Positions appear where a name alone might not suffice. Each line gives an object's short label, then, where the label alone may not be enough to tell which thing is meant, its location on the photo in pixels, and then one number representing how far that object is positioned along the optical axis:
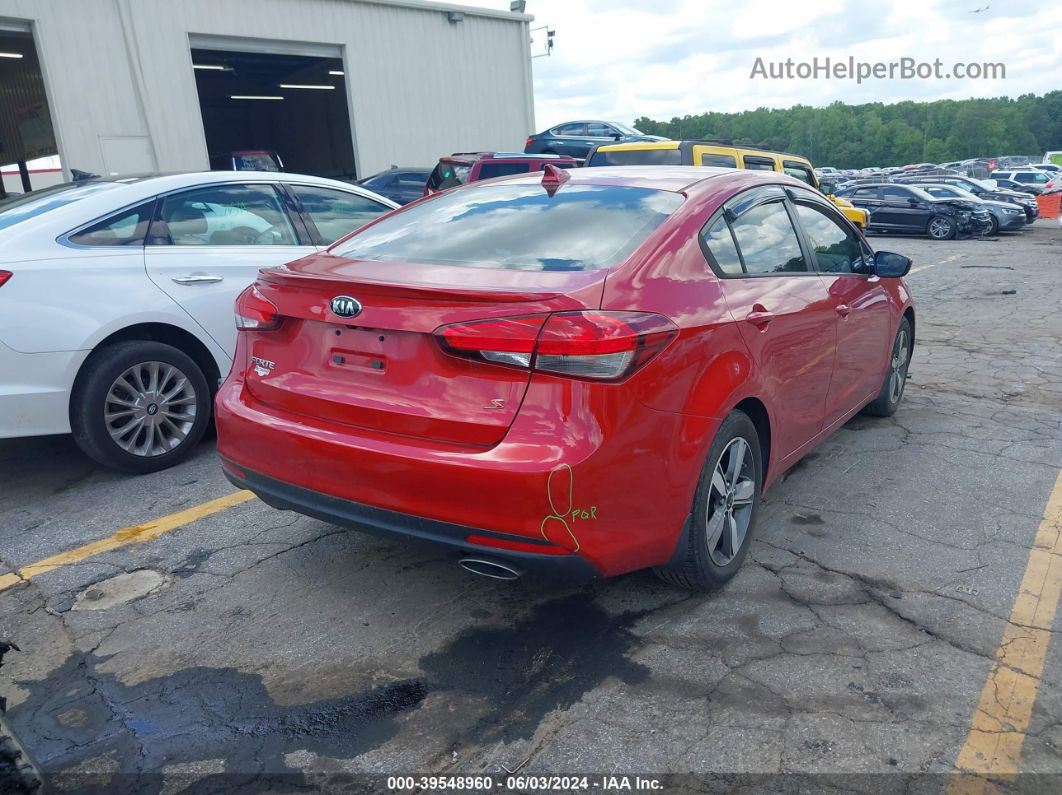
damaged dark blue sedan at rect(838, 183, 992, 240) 20.52
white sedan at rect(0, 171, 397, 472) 4.16
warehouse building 16.14
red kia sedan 2.61
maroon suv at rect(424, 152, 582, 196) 14.50
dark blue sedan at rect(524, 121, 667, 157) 20.25
